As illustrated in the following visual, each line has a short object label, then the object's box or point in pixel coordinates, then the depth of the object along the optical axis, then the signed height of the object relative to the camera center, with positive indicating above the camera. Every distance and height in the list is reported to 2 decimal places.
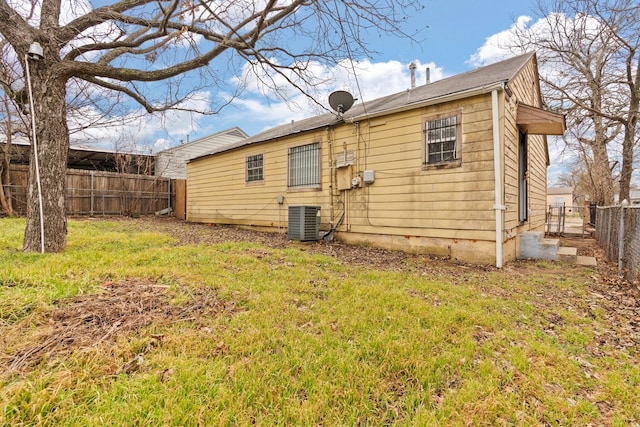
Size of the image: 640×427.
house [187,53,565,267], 5.54 +0.98
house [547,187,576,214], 42.38 +2.12
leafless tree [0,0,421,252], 4.43 +2.70
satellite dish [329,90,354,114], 7.73 +2.81
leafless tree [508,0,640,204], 10.07 +5.56
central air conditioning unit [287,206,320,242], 7.56 -0.34
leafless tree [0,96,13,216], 10.76 +1.36
